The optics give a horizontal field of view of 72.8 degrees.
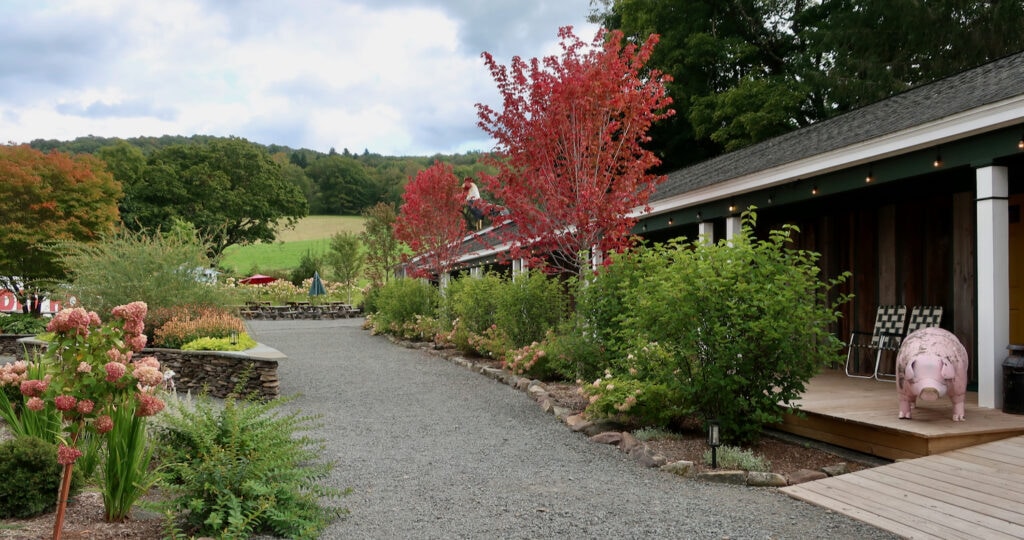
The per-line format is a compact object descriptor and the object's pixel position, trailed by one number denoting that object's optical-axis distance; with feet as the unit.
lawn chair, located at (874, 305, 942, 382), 24.61
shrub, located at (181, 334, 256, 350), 32.07
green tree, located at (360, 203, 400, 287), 96.84
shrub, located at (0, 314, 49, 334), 51.03
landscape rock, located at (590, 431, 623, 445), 20.48
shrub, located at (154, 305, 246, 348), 33.55
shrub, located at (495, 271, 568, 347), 35.35
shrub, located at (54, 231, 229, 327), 34.71
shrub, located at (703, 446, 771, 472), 16.63
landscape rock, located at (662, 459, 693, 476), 16.78
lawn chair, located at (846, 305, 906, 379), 25.90
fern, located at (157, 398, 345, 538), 12.19
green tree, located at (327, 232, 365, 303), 112.47
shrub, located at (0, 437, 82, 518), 13.08
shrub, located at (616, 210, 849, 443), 17.54
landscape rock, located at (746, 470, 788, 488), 15.84
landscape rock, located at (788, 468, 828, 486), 15.98
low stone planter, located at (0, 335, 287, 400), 30.12
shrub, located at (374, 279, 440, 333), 58.13
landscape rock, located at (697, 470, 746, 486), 16.15
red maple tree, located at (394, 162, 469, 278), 56.44
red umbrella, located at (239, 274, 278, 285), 103.73
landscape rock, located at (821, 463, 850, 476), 16.46
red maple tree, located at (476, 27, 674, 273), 29.81
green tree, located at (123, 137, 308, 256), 126.31
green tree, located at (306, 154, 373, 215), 196.24
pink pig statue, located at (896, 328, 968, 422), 17.19
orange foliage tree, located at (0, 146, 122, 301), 52.26
